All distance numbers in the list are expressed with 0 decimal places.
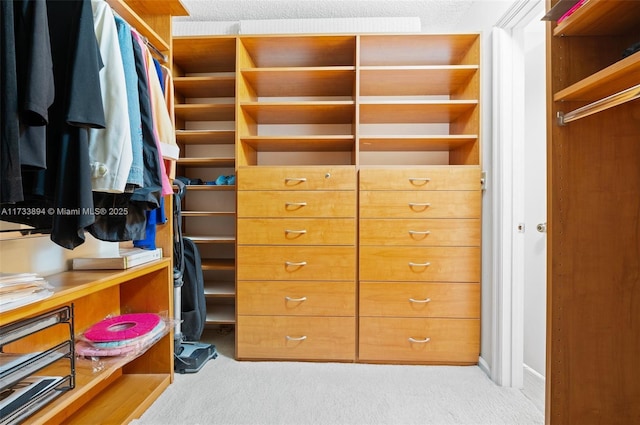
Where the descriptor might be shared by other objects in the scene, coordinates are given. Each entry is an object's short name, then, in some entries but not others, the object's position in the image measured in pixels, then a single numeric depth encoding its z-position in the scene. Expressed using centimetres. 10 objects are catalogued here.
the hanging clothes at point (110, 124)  103
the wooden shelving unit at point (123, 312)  117
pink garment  127
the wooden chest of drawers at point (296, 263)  194
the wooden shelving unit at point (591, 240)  101
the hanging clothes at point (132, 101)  115
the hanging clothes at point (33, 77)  81
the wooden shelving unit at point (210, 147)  208
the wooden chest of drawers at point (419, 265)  191
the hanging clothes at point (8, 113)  78
